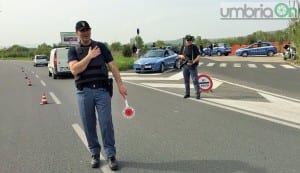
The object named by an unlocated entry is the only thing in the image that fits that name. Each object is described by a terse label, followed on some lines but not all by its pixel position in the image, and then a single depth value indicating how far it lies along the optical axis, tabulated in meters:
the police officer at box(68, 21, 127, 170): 5.01
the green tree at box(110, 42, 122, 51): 71.16
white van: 22.97
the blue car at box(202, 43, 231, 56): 50.50
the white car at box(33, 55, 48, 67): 47.90
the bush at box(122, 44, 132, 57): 45.24
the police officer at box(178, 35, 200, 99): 11.73
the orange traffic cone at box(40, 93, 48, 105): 11.60
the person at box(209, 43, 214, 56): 51.59
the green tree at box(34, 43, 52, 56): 80.79
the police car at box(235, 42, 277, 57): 42.72
